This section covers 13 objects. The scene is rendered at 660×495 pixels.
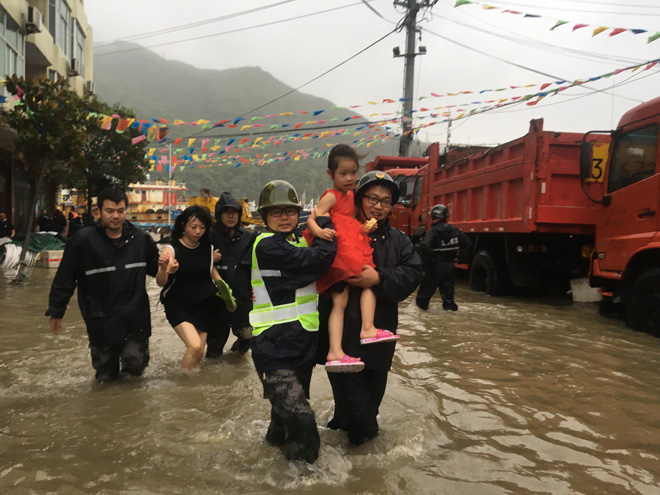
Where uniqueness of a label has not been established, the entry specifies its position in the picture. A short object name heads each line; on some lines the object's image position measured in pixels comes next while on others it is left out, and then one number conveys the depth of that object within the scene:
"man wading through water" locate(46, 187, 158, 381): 4.22
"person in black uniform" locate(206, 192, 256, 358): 5.26
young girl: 2.91
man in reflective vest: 2.87
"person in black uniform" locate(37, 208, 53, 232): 18.64
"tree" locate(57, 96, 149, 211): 20.08
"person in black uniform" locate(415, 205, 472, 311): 8.52
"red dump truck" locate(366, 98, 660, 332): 6.39
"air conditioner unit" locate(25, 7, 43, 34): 15.33
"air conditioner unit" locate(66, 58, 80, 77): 22.04
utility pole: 18.88
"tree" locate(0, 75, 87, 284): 10.18
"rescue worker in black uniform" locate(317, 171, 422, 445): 3.00
